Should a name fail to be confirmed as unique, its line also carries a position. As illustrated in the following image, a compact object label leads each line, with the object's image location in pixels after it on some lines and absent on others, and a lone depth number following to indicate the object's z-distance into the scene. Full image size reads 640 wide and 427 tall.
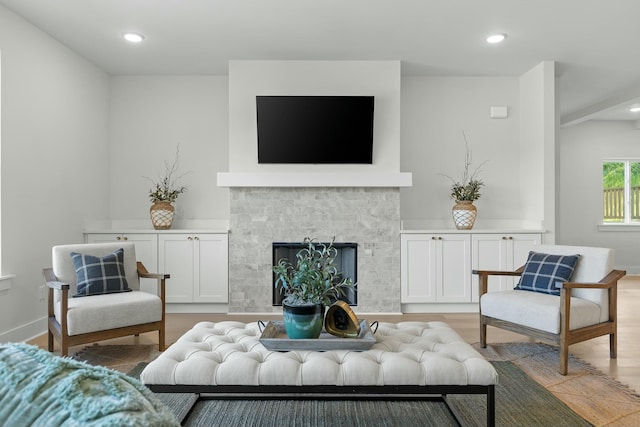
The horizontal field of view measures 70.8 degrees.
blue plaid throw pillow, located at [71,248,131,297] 3.46
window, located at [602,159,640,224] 7.98
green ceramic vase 2.20
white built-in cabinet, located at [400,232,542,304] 4.86
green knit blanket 0.53
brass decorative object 2.30
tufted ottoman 1.90
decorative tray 2.14
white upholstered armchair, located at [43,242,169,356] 3.10
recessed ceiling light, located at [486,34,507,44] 4.20
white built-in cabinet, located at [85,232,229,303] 4.82
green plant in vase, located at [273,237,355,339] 2.21
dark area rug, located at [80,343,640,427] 2.39
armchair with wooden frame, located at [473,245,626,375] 3.01
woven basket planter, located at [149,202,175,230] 5.00
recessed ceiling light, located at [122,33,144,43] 4.17
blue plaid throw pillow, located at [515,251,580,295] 3.37
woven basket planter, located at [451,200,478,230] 5.01
